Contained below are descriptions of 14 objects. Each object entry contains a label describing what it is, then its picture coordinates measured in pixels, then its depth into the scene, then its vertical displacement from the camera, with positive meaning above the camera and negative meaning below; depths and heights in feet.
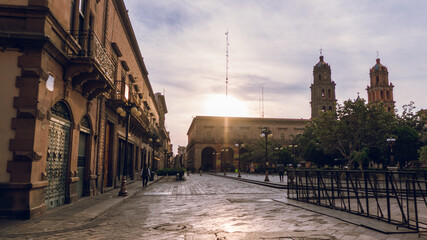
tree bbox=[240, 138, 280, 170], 188.14 +3.13
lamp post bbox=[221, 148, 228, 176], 248.69 -1.37
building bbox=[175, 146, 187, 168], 394.89 -1.96
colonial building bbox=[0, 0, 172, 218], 25.31 +5.45
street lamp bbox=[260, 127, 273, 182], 94.99 +7.46
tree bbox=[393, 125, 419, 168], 119.44 +4.92
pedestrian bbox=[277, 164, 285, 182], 85.75 -3.98
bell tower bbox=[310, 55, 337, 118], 239.30 +52.87
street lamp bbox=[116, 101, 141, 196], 47.45 +7.34
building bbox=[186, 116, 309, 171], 248.32 +18.26
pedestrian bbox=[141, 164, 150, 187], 65.32 -4.02
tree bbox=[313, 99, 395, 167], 94.02 +9.77
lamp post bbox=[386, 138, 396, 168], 89.39 +4.94
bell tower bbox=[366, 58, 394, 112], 257.75 +59.36
